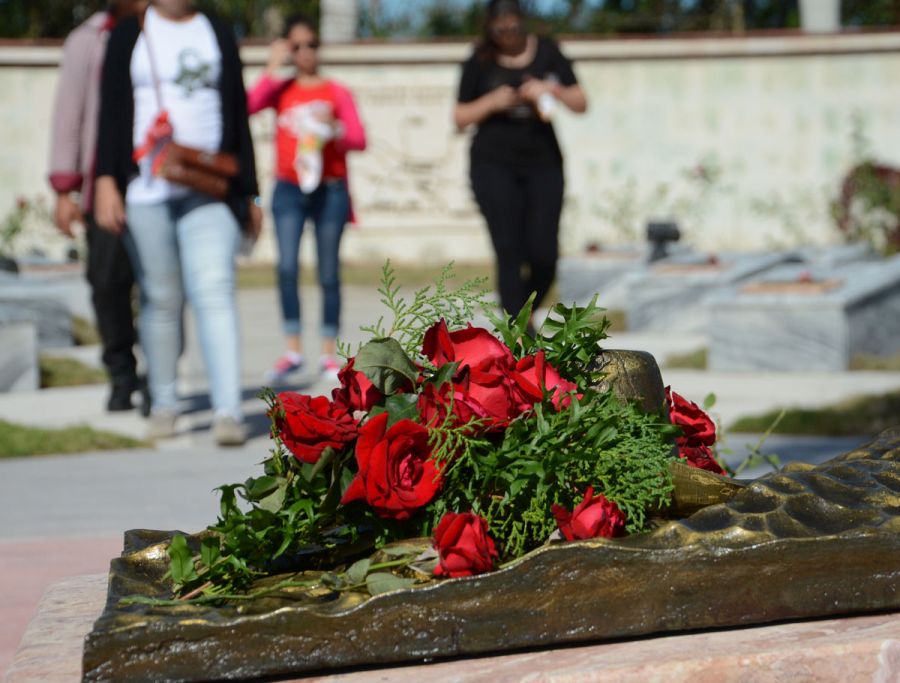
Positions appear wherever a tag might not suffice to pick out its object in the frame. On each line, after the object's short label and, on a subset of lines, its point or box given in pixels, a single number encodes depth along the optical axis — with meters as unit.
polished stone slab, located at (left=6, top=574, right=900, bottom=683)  2.23
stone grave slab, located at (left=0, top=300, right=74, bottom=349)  9.87
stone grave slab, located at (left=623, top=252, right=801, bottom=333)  10.73
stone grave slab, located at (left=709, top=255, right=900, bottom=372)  8.55
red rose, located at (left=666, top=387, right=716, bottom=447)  2.87
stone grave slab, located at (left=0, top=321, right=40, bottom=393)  8.23
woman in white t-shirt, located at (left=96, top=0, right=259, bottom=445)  5.93
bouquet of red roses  2.33
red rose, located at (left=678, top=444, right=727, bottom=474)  2.85
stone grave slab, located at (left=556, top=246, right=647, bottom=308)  12.39
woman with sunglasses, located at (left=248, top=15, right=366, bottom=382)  8.03
